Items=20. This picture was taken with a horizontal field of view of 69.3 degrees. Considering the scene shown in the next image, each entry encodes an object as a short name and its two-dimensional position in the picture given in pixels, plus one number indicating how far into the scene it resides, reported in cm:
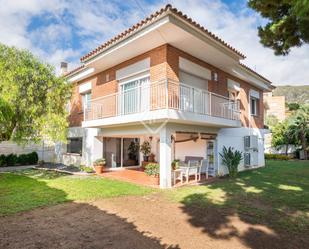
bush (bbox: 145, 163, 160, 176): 1065
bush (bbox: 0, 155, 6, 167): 1588
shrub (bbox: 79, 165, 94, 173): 1362
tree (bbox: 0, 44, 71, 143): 1127
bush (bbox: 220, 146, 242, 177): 1334
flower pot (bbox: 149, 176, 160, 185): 1060
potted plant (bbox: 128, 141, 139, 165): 1795
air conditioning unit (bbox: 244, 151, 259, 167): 1667
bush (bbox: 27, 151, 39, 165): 1728
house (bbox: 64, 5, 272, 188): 984
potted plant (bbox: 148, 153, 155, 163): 1751
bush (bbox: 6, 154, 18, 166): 1627
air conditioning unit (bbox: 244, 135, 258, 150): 1652
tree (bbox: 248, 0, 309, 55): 680
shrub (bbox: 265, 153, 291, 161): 2520
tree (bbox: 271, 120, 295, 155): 2689
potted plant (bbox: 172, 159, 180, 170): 1081
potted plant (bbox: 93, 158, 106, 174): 1377
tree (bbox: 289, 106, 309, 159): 2522
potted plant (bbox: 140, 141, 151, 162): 1738
